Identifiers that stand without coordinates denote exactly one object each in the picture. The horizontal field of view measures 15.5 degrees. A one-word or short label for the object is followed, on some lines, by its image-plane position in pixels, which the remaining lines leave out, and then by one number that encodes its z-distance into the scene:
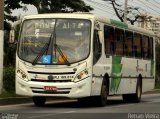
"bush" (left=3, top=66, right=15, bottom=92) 24.20
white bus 19.20
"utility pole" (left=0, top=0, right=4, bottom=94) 22.81
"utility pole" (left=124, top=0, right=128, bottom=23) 43.36
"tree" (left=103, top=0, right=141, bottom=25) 61.84
